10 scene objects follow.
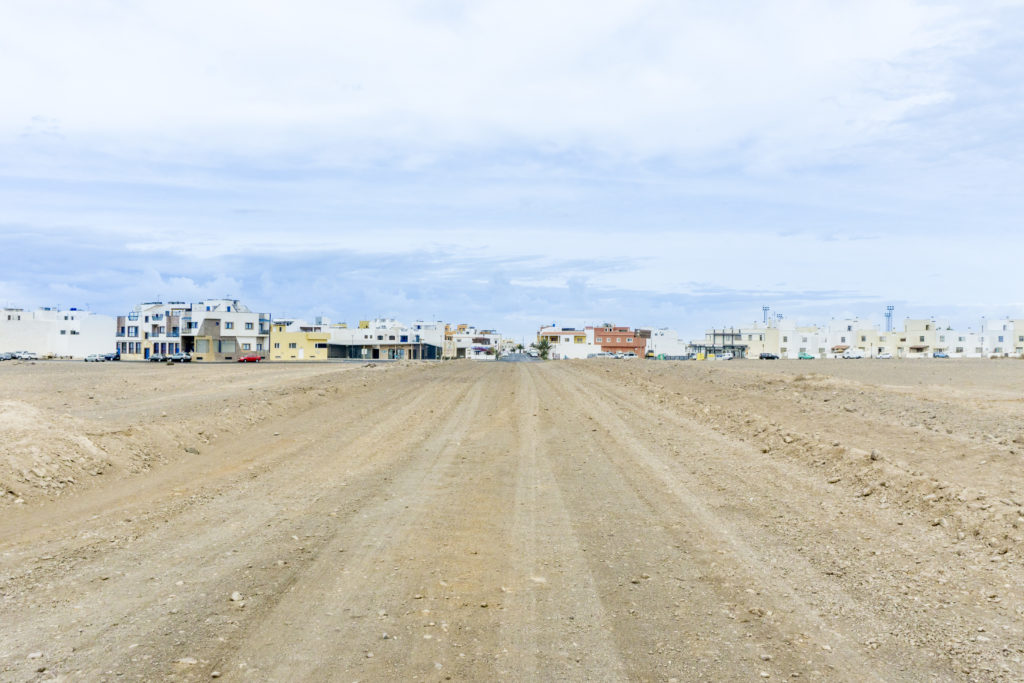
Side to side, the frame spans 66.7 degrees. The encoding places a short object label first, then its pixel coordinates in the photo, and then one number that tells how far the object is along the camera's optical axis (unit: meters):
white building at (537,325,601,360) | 186.25
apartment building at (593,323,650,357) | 196.50
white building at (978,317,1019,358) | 193.88
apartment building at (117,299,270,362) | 125.09
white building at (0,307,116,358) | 138.38
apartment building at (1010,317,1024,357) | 191.71
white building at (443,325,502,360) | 190.84
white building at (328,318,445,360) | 153.50
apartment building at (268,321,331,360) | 145.75
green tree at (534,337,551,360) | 182.70
